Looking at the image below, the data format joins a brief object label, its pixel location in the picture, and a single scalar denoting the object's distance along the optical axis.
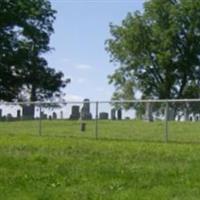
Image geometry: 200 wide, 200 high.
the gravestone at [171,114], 27.73
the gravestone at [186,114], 27.55
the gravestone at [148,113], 28.77
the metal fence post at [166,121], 25.91
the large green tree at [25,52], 70.88
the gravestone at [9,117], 36.16
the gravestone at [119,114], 30.05
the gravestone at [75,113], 31.34
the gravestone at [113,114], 29.75
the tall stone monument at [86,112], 30.33
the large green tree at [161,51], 82.31
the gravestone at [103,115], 29.93
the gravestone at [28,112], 33.78
